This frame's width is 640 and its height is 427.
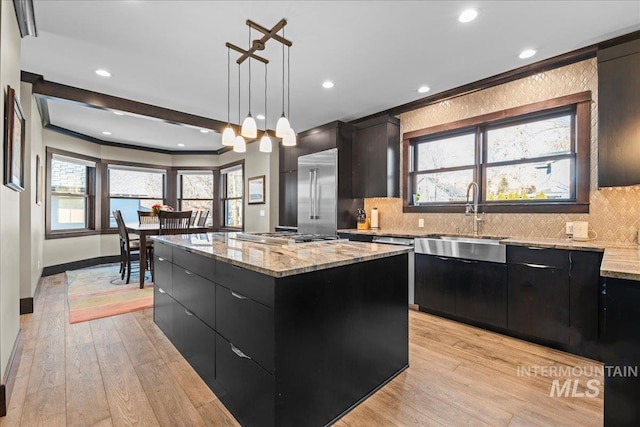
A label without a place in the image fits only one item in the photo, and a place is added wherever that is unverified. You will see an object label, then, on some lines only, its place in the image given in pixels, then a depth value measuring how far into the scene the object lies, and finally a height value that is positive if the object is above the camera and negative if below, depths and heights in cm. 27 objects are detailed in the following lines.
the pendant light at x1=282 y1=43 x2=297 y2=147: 246 +64
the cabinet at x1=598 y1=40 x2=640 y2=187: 240 +81
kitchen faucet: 348 +5
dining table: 450 -33
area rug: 340 -114
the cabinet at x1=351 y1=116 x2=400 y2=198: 426 +82
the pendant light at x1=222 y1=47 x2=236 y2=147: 267 +69
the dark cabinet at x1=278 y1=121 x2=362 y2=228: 465 +80
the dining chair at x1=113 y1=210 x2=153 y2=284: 469 -60
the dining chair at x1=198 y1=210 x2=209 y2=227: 616 -16
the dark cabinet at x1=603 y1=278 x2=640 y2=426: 117 -56
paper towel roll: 459 -9
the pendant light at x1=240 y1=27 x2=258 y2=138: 245 +69
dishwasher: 350 -55
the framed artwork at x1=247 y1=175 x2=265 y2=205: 605 +46
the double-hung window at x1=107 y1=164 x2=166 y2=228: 651 +52
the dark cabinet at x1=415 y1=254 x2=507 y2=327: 281 -78
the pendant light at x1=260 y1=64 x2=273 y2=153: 286 +65
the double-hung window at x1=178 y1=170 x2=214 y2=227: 734 +51
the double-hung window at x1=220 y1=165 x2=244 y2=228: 693 +39
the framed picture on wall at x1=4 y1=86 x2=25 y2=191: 192 +47
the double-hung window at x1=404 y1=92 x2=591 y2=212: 292 +61
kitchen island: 141 -64
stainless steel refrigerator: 461 +24
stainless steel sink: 281 -36
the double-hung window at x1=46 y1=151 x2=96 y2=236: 539 +34
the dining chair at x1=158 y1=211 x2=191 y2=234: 452 -16
